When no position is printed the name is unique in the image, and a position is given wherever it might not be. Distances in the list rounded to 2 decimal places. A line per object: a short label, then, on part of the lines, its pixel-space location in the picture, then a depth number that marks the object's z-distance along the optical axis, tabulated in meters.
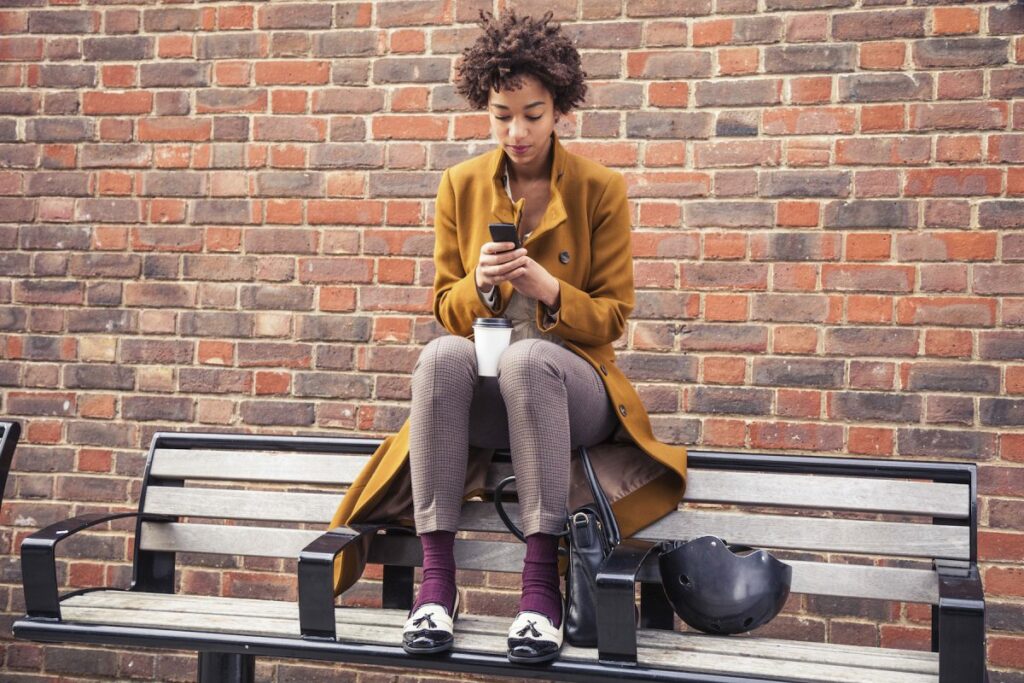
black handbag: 2.19
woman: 2.22
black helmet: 2.15
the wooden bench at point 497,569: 2.08
